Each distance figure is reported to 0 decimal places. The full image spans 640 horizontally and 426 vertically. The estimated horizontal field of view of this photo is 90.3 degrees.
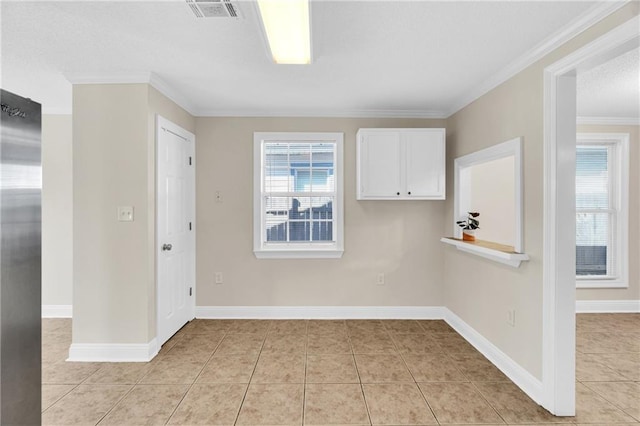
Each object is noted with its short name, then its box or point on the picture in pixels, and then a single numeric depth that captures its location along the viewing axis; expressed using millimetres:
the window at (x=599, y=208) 4105
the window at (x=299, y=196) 3801
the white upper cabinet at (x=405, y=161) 3508
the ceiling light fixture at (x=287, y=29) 1598
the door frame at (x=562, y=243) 2062
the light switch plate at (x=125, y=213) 2771
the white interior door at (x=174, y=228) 2982
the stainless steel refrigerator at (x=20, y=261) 1232
